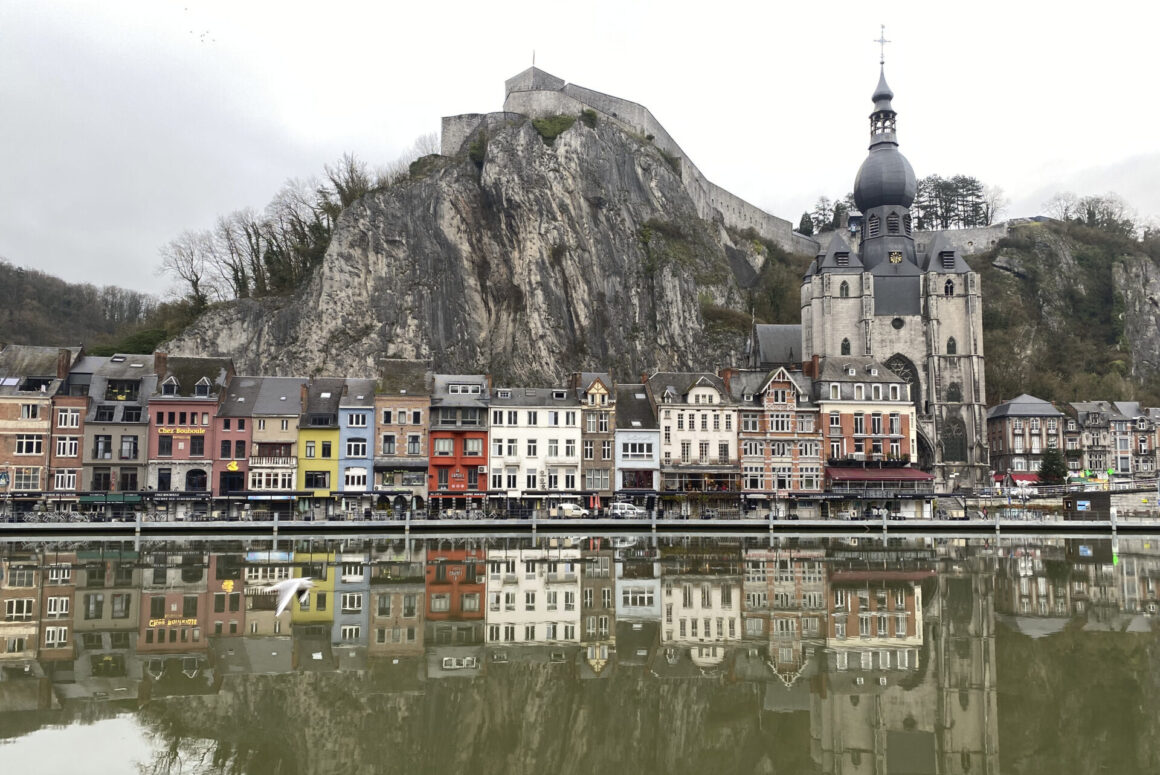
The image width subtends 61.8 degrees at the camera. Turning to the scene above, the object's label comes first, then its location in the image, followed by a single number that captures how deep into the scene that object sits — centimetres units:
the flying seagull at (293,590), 2268
